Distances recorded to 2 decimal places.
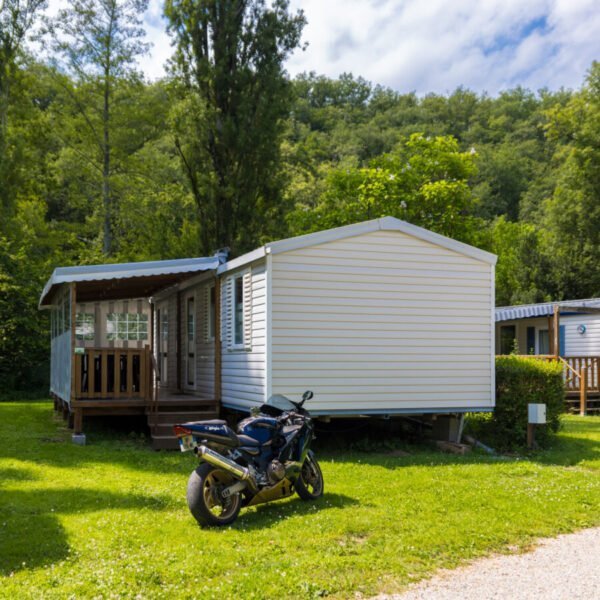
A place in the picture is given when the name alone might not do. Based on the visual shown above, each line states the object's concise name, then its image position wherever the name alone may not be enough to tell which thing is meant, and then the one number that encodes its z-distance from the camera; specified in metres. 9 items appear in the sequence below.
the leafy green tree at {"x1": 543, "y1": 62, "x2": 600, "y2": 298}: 32.22
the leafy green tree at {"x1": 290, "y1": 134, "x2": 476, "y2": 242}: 24.92
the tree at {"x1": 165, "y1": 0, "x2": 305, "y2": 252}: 19.12
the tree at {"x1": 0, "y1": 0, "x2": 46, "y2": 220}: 23.28
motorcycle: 6.23
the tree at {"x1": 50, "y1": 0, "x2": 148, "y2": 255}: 26.70
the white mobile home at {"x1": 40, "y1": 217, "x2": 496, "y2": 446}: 10.32
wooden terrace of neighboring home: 17.80
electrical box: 10.72
